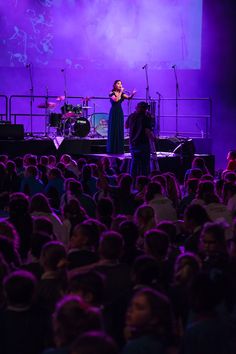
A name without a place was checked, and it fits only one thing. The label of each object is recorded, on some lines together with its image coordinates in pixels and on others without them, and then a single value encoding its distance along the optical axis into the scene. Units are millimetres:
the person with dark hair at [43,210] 10293
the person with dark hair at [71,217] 10305
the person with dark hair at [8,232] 8354
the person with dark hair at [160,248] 7673
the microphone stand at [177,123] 28050
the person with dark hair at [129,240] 8233
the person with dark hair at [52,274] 6728
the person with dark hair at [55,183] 13490
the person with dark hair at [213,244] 7679
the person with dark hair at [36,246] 7742
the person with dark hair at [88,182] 14961
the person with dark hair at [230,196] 12172
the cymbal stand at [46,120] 26642
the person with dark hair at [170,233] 8561
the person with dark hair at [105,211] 10532
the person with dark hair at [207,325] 5327
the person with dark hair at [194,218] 9558
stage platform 23036
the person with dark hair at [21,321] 5745
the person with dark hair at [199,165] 17073
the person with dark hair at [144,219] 9855
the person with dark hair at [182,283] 6634
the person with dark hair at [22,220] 9692
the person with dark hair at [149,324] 4974
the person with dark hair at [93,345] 4020
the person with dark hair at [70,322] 4826
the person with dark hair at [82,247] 7930
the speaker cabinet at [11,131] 23351
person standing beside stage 19139
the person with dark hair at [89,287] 5943
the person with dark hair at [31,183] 13957
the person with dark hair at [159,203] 11839
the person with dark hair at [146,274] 6588
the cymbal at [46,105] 26400
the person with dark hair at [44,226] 8706
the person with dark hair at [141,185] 13049
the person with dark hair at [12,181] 14751
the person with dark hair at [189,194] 12744
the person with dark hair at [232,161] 18392
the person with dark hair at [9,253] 7696
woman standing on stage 23398
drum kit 26794
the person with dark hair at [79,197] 12172
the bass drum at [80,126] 26771
